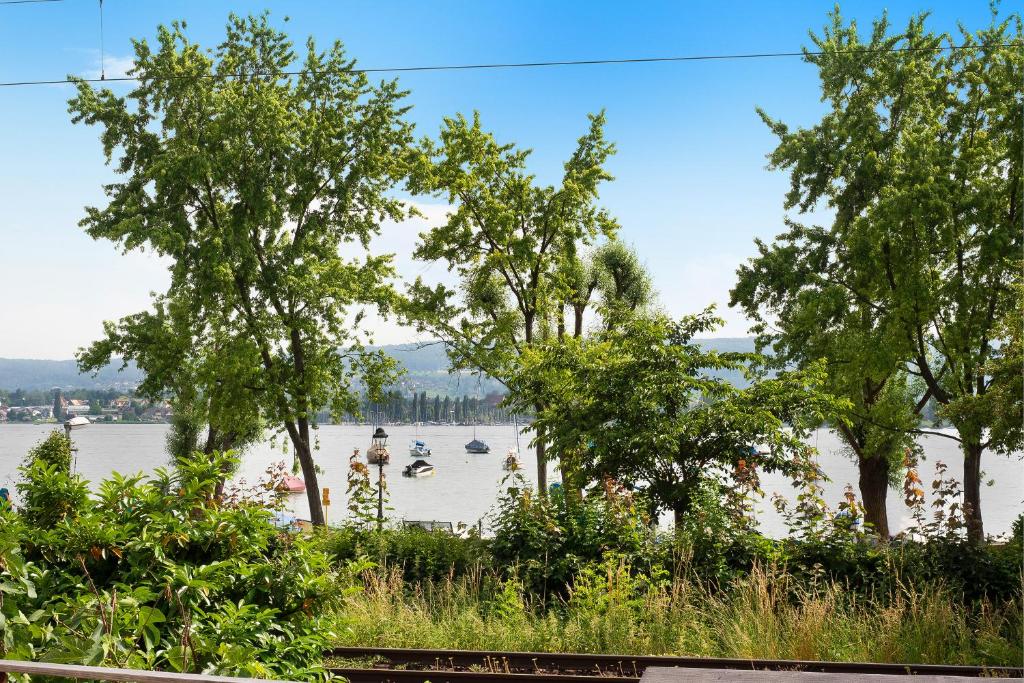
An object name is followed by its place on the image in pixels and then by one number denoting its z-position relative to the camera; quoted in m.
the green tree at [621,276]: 23.45
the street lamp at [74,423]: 24.67
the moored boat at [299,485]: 62.96
